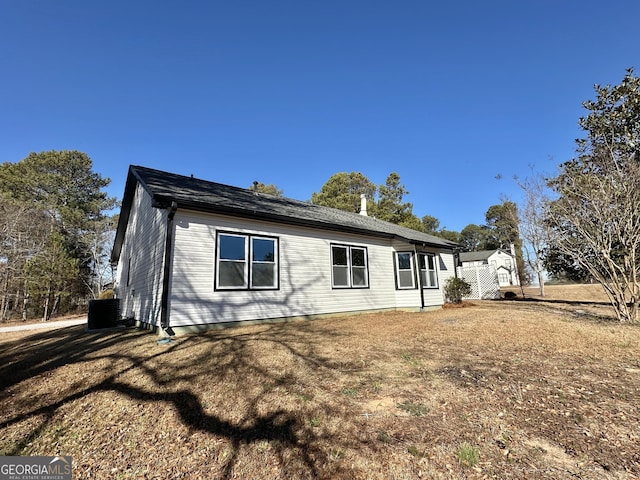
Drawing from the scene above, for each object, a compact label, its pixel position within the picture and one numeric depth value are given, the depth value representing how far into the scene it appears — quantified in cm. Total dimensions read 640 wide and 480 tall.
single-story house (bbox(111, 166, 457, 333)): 747
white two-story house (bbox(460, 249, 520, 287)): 4053
